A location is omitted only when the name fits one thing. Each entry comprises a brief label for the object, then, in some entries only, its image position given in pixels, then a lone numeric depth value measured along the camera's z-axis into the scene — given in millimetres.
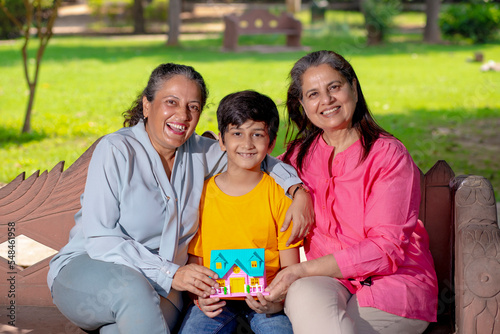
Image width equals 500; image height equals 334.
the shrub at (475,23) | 18859
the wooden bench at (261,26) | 16750
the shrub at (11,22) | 20766
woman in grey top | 2455
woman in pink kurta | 2529
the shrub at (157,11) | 25969
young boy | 2734
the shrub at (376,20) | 18188
